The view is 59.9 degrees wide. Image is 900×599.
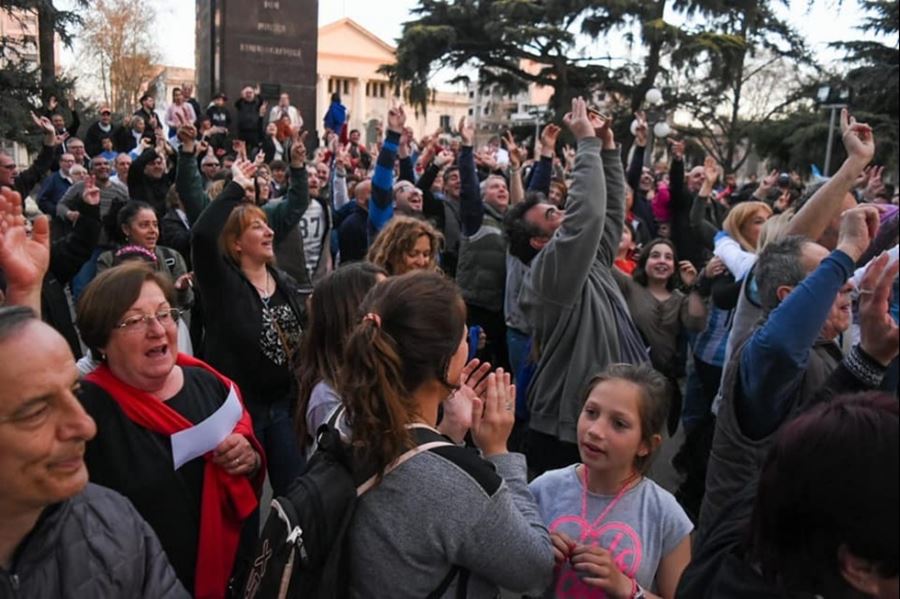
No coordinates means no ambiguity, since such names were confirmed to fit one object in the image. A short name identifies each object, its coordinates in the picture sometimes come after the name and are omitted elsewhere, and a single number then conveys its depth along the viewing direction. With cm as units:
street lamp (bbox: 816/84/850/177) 1355
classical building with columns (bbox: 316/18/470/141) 7731
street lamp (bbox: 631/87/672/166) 1731
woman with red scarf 234
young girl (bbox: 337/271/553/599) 174
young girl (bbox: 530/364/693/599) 211
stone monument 1941
